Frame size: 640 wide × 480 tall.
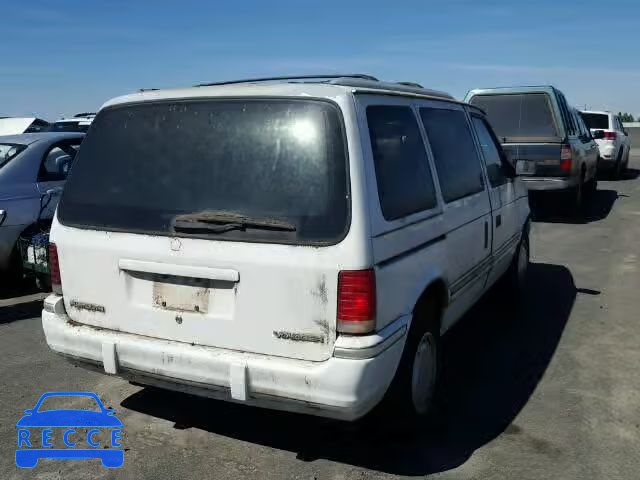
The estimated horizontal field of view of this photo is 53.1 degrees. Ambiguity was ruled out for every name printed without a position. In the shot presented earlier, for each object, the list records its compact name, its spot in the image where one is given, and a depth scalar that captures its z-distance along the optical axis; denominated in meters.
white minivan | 2.83
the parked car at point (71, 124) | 16.78
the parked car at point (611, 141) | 16.91
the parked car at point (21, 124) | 20.41
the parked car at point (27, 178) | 6.29
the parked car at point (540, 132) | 10.30
